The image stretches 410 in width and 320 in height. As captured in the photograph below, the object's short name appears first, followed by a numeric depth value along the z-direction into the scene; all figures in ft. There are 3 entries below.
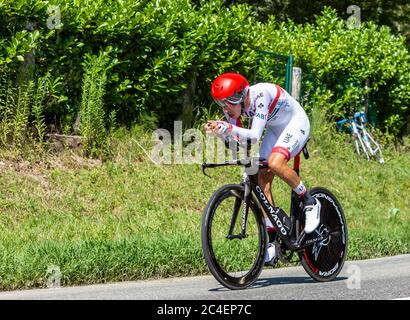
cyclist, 47.06
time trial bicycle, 47.19
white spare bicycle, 107.24
